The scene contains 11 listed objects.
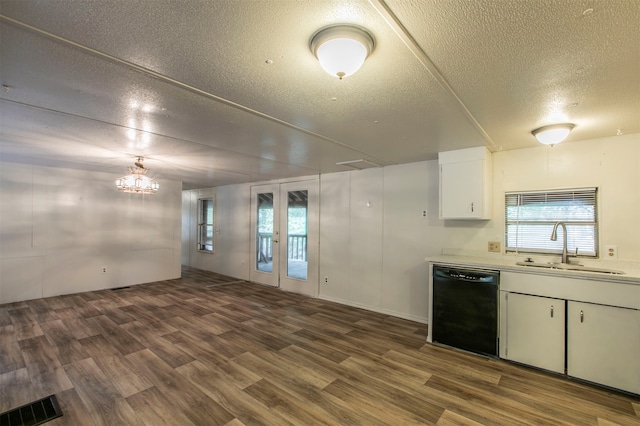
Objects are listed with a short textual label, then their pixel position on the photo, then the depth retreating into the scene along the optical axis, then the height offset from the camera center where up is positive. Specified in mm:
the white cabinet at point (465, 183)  3393 +420
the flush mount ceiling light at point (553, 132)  2621 +811
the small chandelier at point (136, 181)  4438 +540
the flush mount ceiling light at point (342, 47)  1381 +868
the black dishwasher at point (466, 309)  3043 -1057
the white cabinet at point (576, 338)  2439 -1158
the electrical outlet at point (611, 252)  2926 -365
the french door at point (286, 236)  5590 -440
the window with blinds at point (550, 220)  3086 -26
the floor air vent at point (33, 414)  2001 -1496
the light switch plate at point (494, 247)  3572 -385
